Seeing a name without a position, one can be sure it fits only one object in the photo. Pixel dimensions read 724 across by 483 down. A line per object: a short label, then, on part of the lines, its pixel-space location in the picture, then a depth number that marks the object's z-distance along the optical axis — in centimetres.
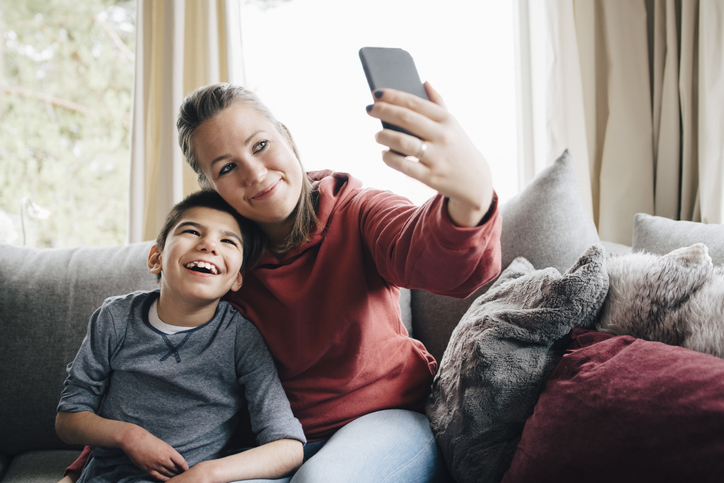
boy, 89
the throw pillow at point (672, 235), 97
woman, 87
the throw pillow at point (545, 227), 120
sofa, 55
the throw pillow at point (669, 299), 66
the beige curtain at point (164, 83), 199
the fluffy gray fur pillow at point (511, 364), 79
